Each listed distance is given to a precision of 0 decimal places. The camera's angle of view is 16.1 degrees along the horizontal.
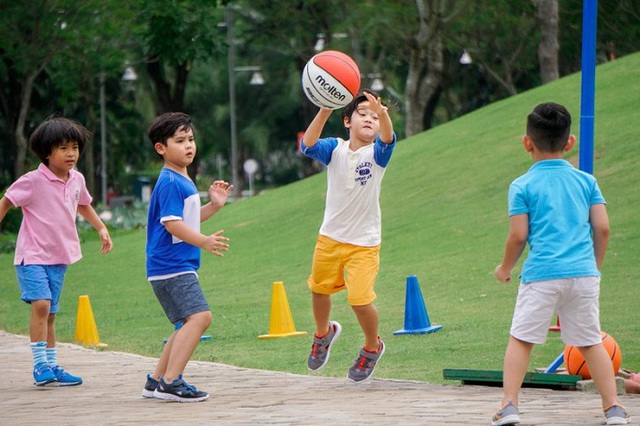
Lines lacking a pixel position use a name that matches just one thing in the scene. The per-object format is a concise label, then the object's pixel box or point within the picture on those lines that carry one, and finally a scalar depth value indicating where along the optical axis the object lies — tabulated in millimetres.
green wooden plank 13782
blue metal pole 14730
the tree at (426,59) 67304
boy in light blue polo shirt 11557
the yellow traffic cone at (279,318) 20975
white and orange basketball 15520
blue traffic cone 20099
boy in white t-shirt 14902
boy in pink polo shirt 15534
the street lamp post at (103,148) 94639
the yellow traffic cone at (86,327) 21104
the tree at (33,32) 60356
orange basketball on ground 13883
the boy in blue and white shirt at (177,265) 13861
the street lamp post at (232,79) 85853
